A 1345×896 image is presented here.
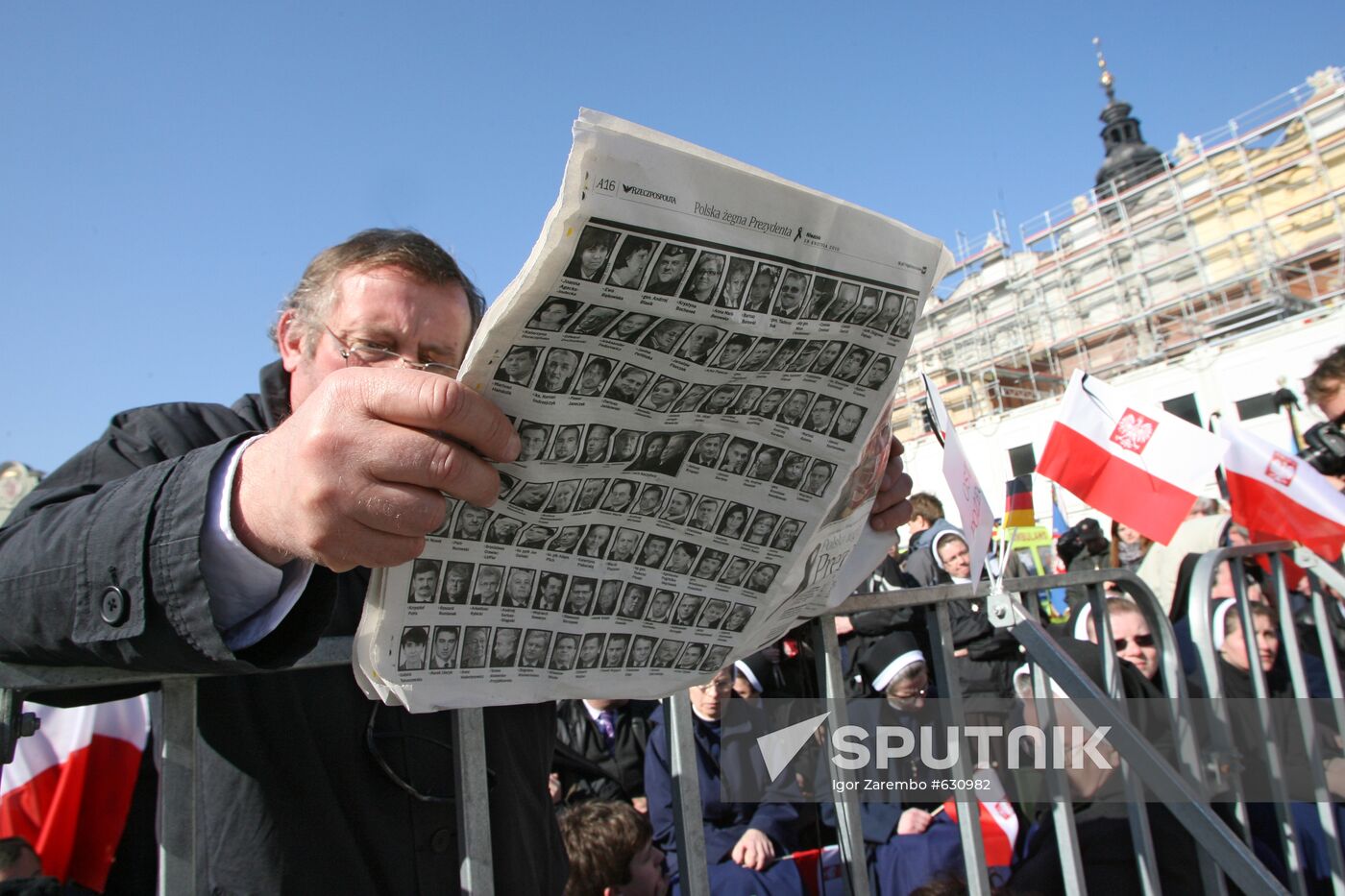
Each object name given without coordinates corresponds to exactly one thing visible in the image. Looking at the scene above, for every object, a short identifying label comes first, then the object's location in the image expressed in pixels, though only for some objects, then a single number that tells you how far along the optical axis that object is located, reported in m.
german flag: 2.45
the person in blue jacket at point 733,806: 2.78
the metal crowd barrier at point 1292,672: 2.27
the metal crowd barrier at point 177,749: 0.87
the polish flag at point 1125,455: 3.00
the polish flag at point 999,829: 2.85
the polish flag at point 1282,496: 3.14
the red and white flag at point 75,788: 1.96
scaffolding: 25.78
